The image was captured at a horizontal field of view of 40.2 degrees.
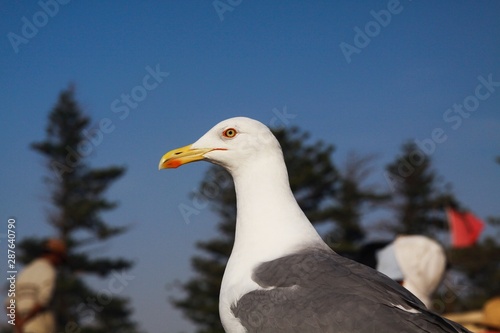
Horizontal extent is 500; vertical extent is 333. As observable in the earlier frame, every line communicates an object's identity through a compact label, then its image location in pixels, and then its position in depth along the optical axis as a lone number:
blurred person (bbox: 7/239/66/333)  7.13
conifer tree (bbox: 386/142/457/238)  27.36
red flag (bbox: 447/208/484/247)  26.72
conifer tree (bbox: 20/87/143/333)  20.34
